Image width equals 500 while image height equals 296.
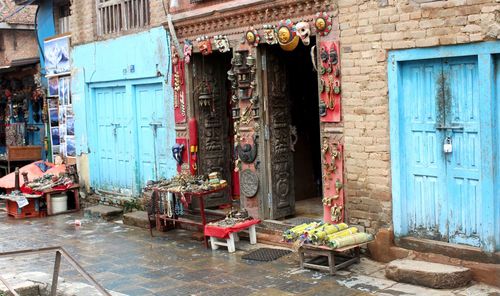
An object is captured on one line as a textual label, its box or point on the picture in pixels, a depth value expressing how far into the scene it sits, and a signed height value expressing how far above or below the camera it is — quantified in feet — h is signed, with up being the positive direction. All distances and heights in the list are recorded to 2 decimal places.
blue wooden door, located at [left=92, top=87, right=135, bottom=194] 45.47 -1.59
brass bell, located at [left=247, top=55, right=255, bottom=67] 33.76 +2.76
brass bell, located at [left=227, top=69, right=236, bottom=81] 34.81 +2.12
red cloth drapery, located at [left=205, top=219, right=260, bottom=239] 32.04 -5.76
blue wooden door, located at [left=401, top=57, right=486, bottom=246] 25.30 -1.85
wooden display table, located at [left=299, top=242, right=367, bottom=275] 26.99 -6.49
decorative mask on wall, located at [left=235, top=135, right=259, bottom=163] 34.42 -2.03
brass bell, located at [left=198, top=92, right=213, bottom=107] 38.86 +1.01
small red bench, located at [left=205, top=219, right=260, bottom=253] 32.14 -6.04
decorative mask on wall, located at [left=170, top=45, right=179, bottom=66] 39.27 +3.77
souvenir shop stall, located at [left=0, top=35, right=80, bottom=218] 47.21 -3.44
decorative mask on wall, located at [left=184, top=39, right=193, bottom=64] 38.09 +3.99
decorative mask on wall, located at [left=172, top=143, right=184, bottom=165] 39.68 -2.13
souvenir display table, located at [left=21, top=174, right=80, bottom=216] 46.93 -4.95
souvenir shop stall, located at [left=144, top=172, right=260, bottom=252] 32.63 -5.46
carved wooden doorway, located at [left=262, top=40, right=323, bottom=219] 34.19 -0.89
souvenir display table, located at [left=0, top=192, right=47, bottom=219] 46.22 -6.07
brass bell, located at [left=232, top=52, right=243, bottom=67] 34.32 +2.89
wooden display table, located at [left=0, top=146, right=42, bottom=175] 59.00 -2.87
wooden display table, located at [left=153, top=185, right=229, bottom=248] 34.37 -5.85
